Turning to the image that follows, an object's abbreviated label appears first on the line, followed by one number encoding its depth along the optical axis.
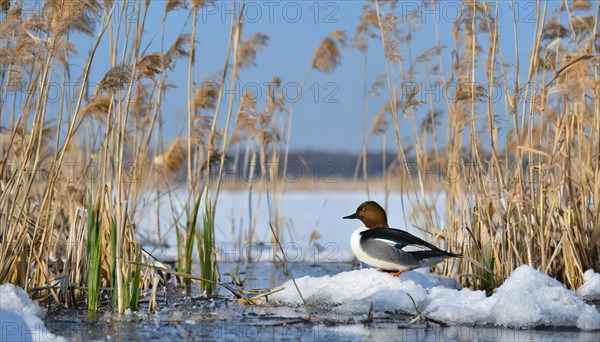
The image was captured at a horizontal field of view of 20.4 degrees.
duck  10.28
